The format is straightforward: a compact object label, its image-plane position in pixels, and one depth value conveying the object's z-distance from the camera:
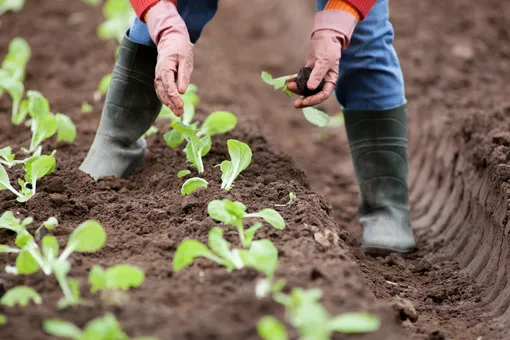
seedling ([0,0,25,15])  9.17
